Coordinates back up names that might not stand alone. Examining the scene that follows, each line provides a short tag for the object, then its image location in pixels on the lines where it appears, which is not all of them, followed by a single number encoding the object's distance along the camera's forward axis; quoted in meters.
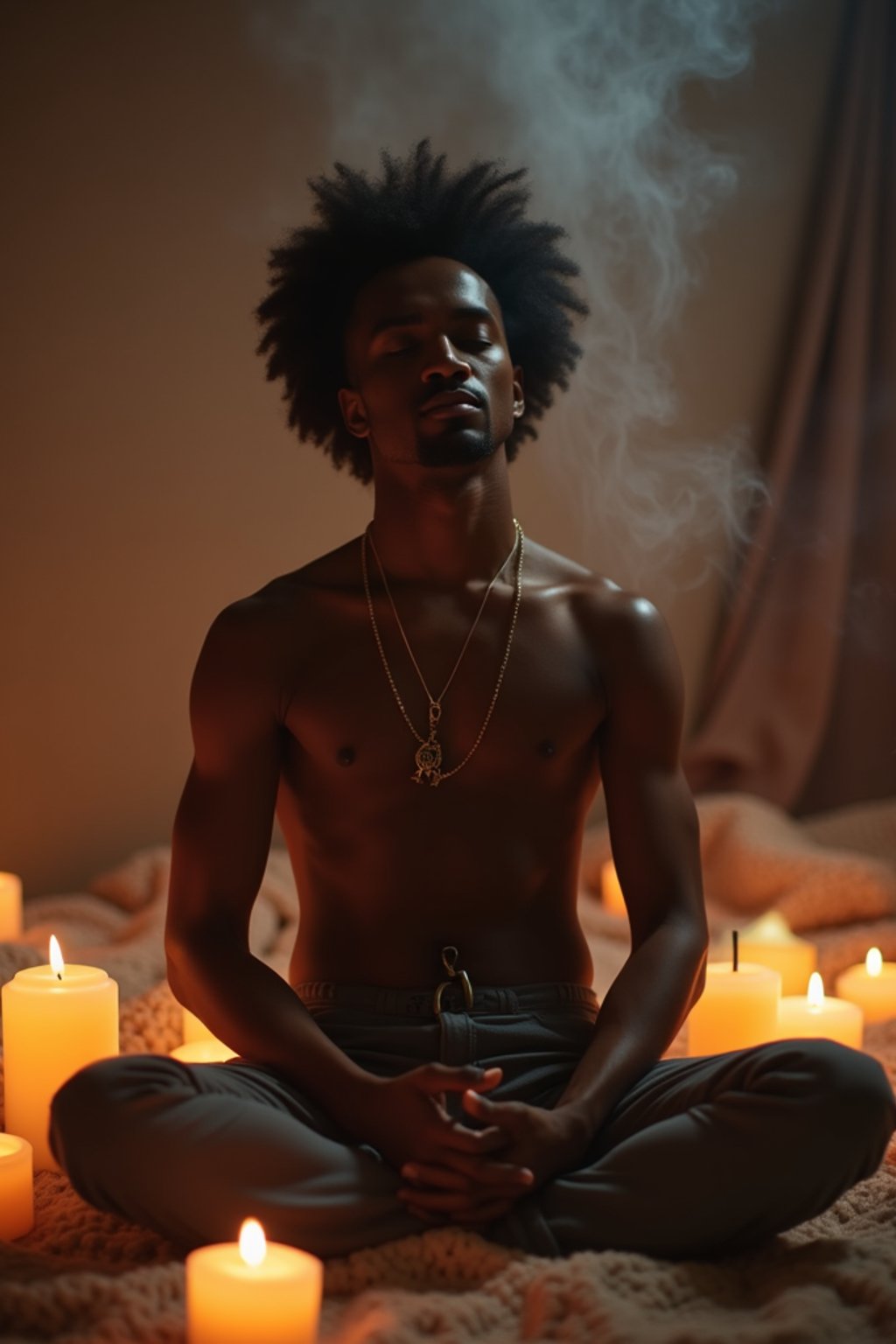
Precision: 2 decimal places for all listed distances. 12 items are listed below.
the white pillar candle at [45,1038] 2.14
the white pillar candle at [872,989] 2.79
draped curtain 3.93
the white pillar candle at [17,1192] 1.91
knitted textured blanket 1.58
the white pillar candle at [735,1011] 2.39
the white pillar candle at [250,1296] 1.48
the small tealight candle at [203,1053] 2.30
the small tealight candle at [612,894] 3.43
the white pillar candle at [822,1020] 2.49
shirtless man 1.74
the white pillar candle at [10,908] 3.08
